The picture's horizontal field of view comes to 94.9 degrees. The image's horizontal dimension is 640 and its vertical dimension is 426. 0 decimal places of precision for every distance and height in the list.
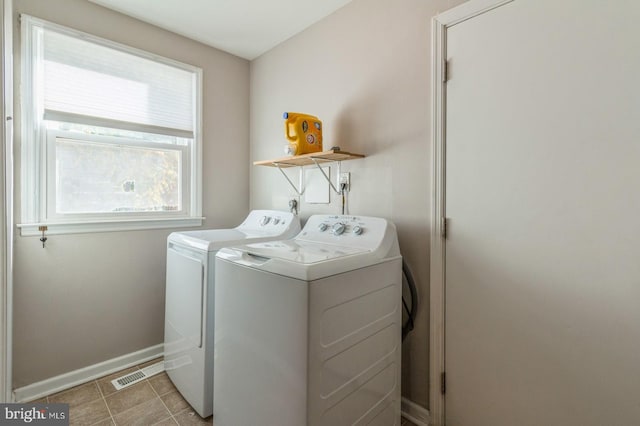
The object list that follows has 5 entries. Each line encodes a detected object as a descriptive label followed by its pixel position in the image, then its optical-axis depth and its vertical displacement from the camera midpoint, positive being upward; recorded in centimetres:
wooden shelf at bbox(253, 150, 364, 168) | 171 +34
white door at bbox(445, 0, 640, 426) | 104 -2
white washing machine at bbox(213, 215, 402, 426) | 105 -49
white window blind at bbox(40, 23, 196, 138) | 182 +86
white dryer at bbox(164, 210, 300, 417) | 159 -54
